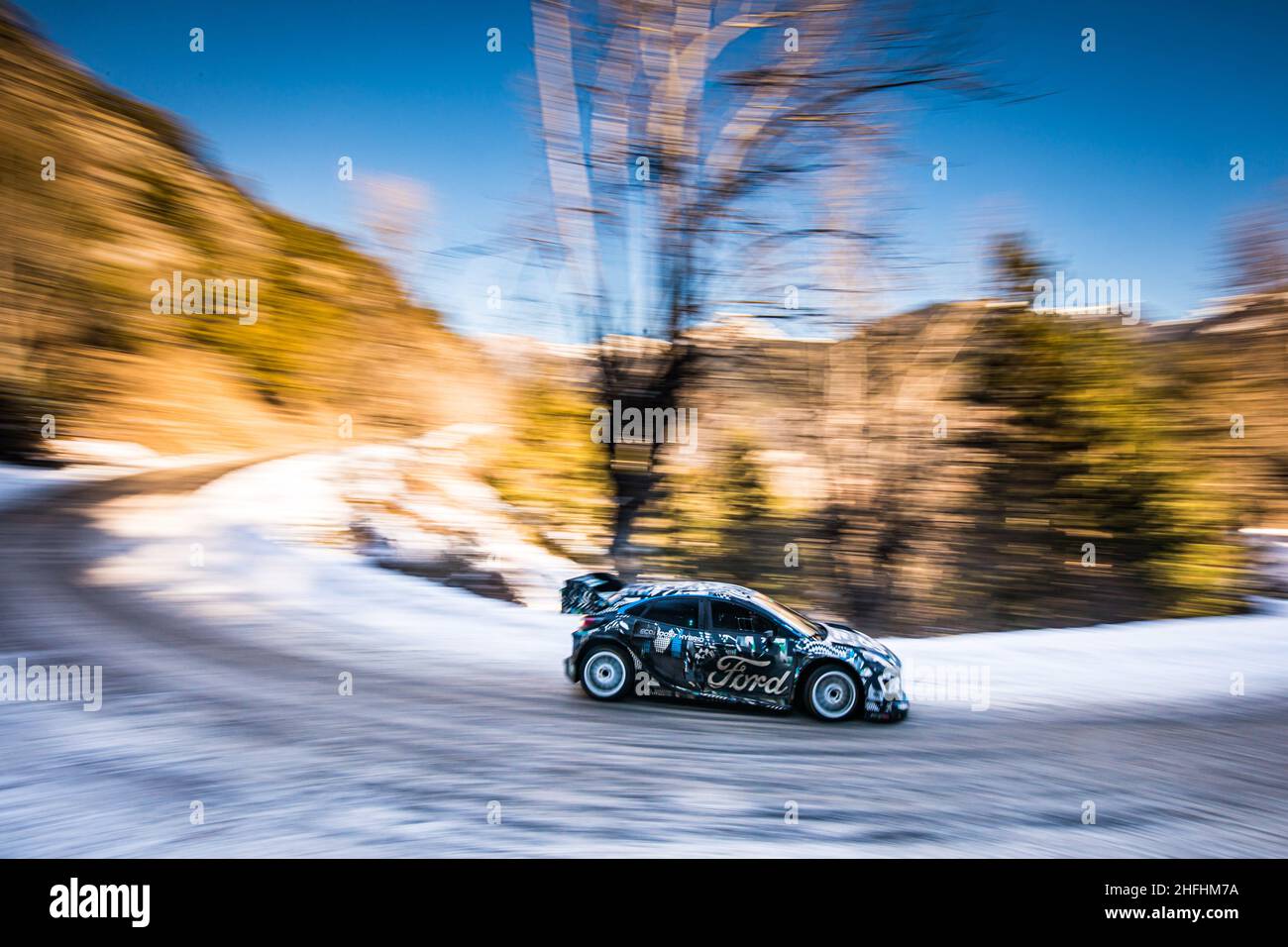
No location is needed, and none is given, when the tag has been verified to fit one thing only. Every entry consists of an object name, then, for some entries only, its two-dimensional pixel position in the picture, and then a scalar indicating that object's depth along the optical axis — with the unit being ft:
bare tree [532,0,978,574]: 35.22
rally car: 20.99
